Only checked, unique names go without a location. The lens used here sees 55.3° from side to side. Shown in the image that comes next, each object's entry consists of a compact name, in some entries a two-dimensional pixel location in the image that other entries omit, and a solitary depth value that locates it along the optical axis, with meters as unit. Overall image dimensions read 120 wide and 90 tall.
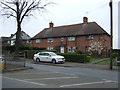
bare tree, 19.86
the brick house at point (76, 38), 22.44
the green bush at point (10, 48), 26.25
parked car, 15.34
